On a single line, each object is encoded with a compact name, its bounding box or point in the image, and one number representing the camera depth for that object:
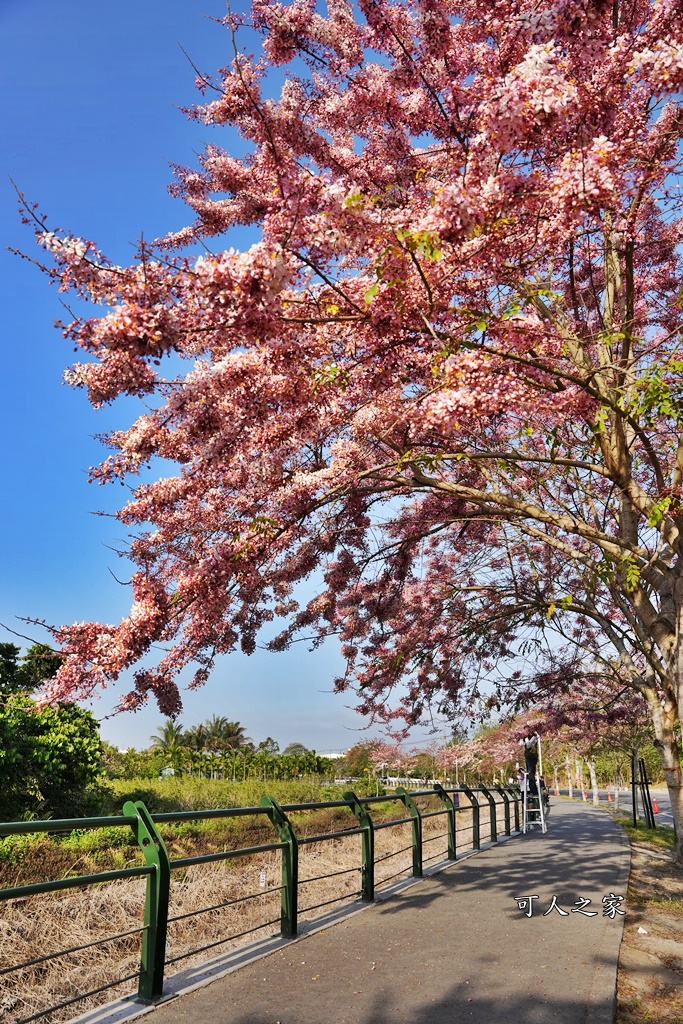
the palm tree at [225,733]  69.62
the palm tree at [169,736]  68.06
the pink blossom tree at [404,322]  5.36
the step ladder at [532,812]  17.11
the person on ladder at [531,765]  21.05
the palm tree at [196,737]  67.94
